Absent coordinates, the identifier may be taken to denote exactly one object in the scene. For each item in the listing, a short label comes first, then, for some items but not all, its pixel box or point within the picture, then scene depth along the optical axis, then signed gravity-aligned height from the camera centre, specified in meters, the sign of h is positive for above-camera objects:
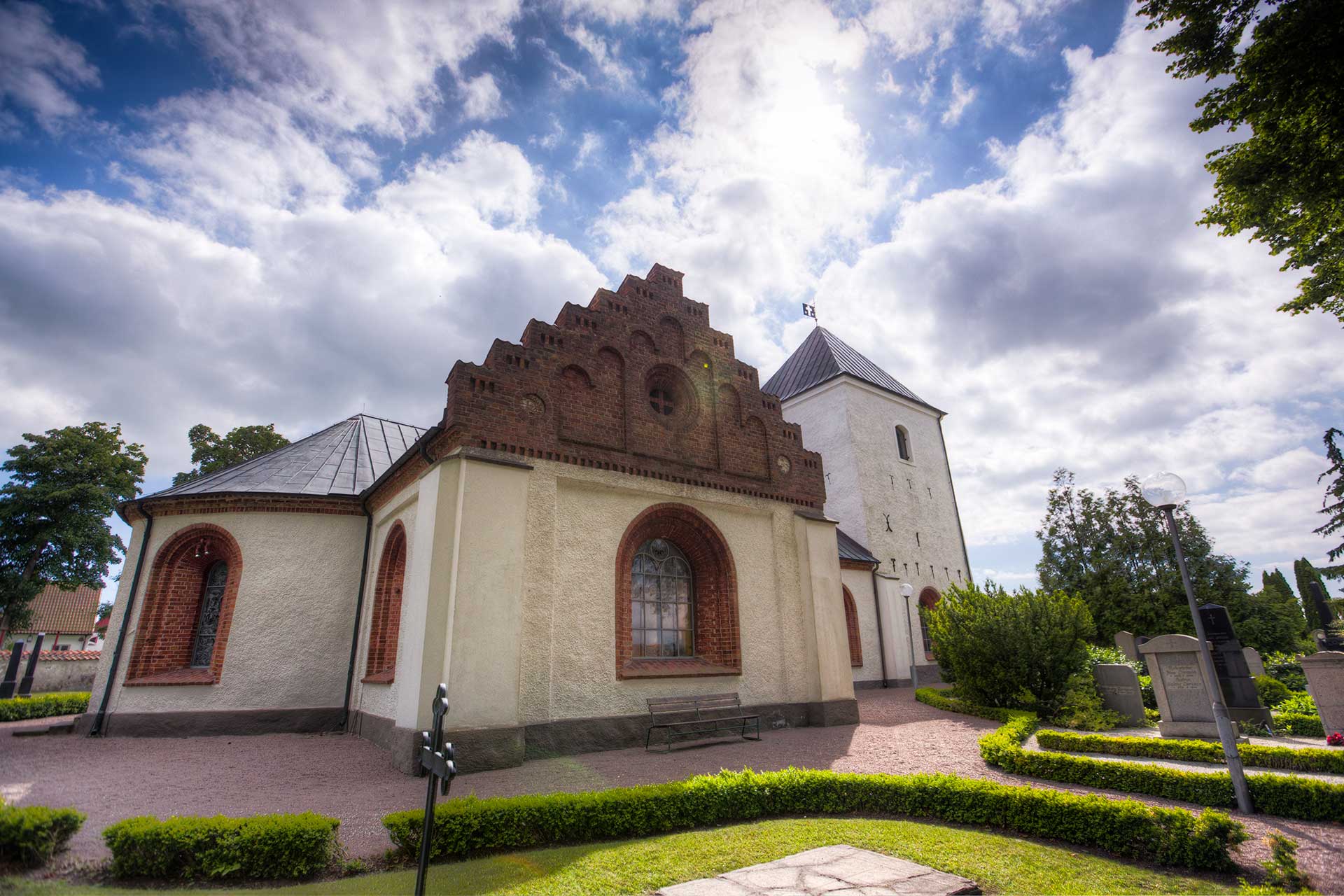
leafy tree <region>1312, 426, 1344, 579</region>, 22.20 +4.43
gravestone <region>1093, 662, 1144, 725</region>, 12.36 -1.01
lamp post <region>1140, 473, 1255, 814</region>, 6.46 -0.81
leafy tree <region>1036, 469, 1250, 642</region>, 26.64 +3.39
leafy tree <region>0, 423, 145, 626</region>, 23.22 +5.74
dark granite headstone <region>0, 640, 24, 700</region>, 16.55 -0.12
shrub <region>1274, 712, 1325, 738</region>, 10.60 -1.53
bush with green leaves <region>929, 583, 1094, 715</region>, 12.78 -0.11
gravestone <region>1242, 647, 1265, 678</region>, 15.27 -0.63
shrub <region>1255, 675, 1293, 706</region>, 13.34 -1.17
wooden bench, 10.51 -1.12
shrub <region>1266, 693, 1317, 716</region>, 11.71 -1.33
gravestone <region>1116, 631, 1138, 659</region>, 17.55 -0.12
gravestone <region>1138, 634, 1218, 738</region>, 10.62 -0.82
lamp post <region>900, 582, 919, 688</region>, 18.92 +0.66
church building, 9.43 +1.65
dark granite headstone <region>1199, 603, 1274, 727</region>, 11.28 -0.66
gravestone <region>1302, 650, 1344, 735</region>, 9.95 -0.80
